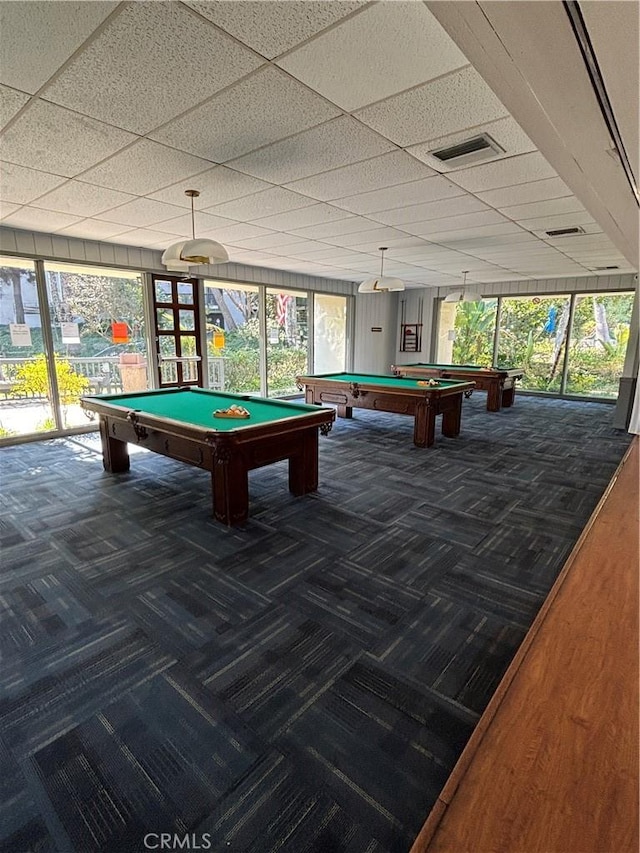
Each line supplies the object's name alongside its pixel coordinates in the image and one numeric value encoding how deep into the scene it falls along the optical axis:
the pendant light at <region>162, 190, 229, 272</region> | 3.19
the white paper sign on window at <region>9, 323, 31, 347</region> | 5.30
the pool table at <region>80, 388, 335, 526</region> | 3.03
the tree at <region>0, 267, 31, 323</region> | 5.23
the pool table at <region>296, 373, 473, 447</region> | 5.16
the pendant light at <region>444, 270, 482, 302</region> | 7.28
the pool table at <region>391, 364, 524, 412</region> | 7.51
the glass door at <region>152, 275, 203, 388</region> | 6.57
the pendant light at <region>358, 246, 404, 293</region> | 5.36
